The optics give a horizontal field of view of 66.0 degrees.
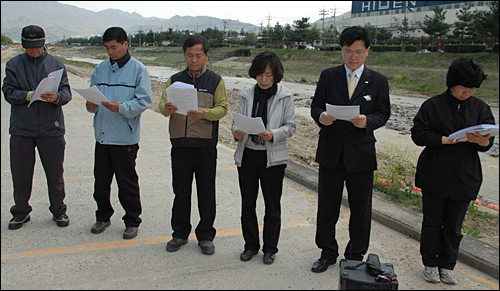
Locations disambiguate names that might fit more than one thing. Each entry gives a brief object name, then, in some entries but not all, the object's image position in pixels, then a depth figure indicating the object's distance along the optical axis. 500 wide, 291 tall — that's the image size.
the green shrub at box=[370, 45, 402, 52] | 55.34
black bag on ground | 2.65
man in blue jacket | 3.69
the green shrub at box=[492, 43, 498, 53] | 39.91
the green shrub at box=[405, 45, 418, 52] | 52.41
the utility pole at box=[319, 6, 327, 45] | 111.44
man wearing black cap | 3.91
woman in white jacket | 3.32
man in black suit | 3.20
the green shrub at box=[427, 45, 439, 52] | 54.94
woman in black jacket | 3.12
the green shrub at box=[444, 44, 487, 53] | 43.34
